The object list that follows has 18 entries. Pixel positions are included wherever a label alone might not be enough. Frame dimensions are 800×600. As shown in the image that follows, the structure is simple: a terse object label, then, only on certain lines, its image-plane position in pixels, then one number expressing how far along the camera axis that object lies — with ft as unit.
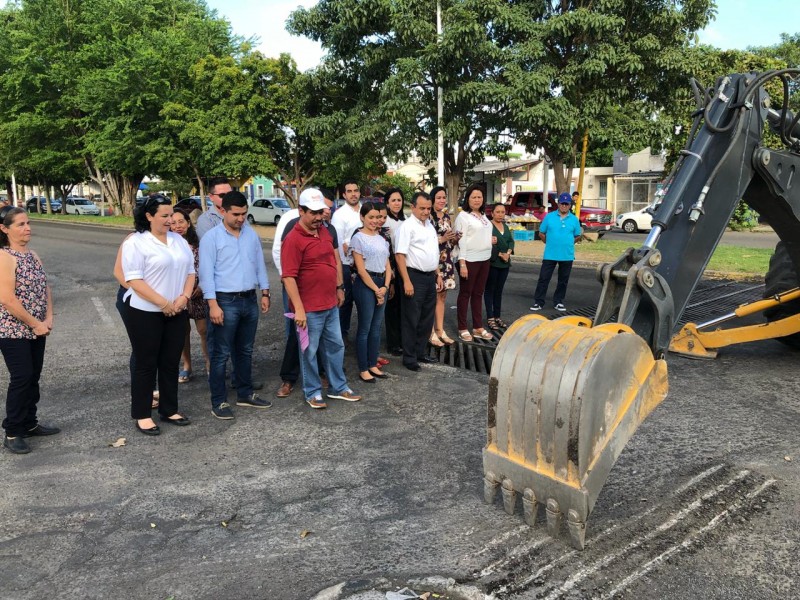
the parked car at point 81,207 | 171.42
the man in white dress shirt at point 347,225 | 22.68
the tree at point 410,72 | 55.88
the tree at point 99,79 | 92.17
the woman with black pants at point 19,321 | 15.11
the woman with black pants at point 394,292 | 23.41
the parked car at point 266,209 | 111.86
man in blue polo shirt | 31.12
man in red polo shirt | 17.29
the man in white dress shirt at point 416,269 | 21.61
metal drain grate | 23.22
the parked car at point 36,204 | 204.95
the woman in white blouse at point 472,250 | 25.16
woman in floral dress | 24.18
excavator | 9.84
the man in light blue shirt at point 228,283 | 17.46
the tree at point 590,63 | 54.39
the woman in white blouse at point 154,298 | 15.93
